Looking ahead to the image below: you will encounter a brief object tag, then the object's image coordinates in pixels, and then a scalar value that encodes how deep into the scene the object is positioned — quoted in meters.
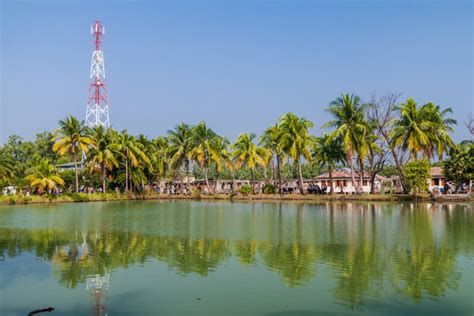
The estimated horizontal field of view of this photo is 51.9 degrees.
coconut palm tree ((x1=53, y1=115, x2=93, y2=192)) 52.56
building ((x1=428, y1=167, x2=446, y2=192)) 64.31
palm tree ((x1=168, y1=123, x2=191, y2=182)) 61.91
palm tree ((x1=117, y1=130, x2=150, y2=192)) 58.12
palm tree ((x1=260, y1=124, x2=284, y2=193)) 55.81
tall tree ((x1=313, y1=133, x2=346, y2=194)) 60.91
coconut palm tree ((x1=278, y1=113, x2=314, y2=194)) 53.56
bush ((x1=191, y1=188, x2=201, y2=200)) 59.23
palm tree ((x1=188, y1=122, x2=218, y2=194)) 60.72
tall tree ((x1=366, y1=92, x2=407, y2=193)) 51.19
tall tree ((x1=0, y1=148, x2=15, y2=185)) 51.79
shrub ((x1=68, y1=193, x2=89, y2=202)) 51.92
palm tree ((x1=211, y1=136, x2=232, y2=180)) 61.69
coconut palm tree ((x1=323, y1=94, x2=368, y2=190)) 50.09
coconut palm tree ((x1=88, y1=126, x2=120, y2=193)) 54.97
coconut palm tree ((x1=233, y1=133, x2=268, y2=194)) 61.53
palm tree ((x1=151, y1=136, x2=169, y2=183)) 66.27
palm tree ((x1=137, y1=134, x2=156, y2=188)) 63.34
